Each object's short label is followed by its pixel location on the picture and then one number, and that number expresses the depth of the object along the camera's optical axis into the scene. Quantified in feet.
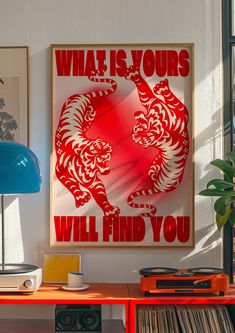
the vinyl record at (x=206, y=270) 9.79
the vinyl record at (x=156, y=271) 9.65
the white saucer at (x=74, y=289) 9.85
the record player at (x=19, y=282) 9.48
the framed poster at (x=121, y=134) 10.82
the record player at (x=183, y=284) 9.43
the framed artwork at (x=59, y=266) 10.60
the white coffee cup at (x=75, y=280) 10.00
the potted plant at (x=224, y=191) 9.79
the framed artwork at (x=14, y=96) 10.84
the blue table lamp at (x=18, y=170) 9.01
